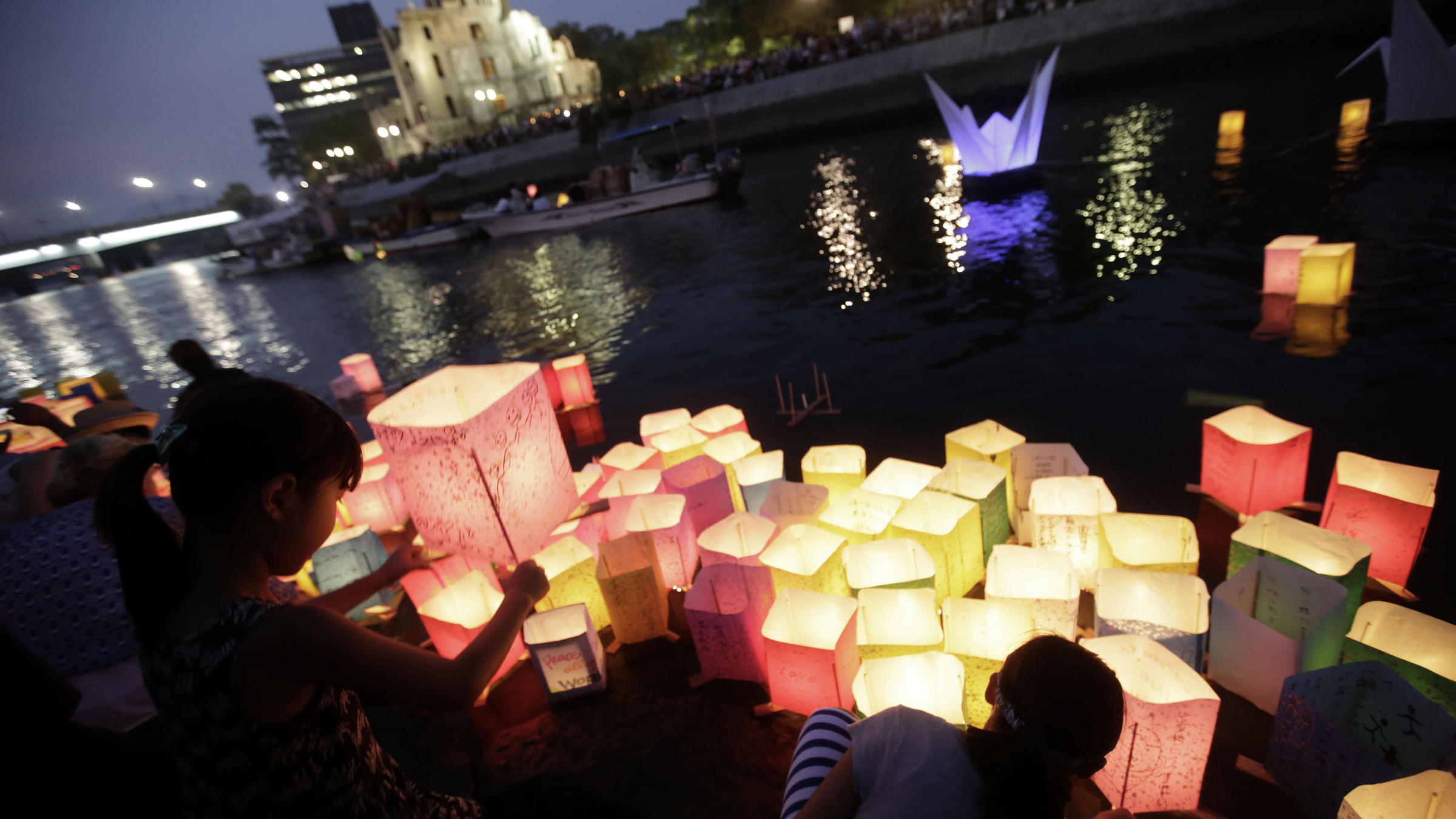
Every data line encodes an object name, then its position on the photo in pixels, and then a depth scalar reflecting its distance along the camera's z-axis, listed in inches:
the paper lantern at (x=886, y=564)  86.0
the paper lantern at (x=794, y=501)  108.7
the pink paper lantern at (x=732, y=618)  85.2
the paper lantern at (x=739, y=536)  98.3
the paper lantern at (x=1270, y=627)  69.7
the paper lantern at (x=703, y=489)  113.6
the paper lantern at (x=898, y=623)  77.1
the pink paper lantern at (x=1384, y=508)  84.5
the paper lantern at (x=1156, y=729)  59.9
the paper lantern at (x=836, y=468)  115.3
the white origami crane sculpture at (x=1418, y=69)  310.3
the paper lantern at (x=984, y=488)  99.1
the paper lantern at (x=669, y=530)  105.2
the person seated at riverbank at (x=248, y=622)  37.7
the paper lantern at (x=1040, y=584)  77.7
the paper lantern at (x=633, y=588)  96.8
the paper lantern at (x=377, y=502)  134.2
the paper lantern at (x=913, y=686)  70.4
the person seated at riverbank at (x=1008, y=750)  40.3
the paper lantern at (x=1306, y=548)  76.2
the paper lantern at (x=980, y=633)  73.9
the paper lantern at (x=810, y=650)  76.9
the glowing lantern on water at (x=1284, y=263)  187.6
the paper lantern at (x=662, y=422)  148.9
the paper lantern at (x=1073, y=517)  92.3
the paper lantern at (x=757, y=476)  120.5
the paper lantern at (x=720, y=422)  138.6
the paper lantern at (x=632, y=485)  119.1
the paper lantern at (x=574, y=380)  201.3
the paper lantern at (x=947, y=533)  91.0
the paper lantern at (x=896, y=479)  113.6
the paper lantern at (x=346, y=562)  114.1
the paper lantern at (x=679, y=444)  134.3
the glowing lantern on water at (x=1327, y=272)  177.0
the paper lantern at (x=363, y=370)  258.2
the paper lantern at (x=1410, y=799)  46.1
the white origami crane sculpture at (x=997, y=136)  428.8
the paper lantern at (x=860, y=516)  99.7
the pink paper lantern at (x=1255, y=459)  99.5
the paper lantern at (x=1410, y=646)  61.7
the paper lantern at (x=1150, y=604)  72.4
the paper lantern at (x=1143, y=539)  84.6
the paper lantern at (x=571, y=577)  99.3
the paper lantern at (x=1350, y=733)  55.9
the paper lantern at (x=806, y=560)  89.2
